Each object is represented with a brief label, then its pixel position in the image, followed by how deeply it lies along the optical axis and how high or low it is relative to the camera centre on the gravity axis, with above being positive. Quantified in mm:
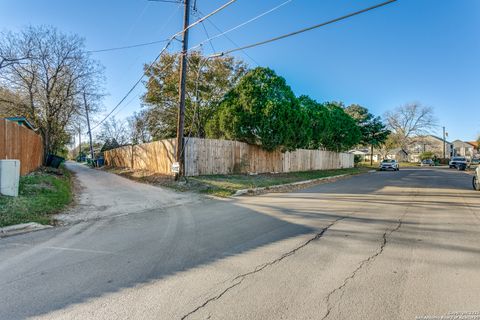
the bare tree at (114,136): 43031 +4112
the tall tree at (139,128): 31841 +4187
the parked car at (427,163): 54478 -250
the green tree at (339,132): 30217 +3380
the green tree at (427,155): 65750 +1582
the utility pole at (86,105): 22736 +4577
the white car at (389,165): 32659 -387
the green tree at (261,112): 17234 +3073
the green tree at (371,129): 42062 +4926
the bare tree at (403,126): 58219 +7407
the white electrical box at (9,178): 7526 -445
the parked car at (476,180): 12219 -826
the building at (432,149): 80050 +3837
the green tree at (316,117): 25922 +4183
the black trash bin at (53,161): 21109 +42
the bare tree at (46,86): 18658 +5398
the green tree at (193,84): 21906 +6146
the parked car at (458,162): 34156 -39
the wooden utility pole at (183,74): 12594 +3928
